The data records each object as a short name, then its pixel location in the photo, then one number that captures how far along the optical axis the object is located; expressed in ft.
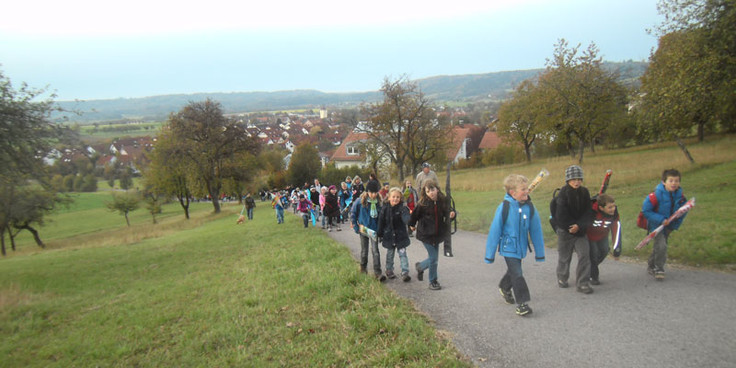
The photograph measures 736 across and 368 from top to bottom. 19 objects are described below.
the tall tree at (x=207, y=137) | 114.32
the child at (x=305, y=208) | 51.83
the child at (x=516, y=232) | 16.61
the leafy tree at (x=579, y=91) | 95.81
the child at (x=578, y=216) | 18.61
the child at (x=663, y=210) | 19.13
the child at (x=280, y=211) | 60.13
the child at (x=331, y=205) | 47.65
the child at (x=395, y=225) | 22.03
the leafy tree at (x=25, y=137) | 33.32
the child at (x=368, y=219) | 23.86
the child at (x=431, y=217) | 20.24
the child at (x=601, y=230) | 19.06
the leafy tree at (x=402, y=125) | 120.57
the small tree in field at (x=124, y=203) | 155.22
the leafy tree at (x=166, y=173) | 118.80
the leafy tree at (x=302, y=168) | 207.92
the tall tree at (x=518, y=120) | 169.99
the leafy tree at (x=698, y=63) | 39.99
